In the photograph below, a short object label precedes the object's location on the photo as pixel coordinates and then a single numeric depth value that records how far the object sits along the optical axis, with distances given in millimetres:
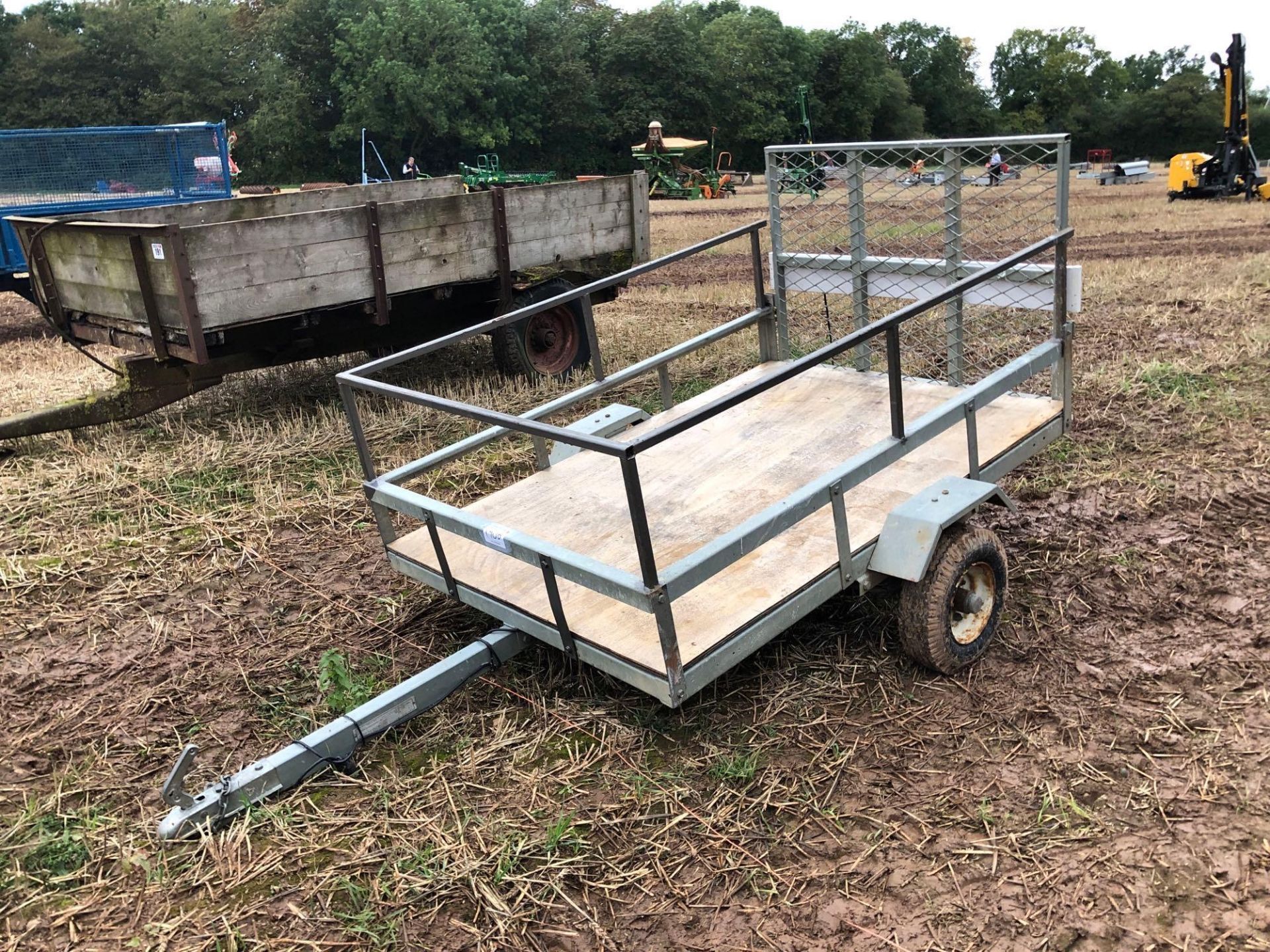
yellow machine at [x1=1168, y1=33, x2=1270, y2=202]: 18875
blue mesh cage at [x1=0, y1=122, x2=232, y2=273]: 9883
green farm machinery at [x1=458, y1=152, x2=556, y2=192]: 25031
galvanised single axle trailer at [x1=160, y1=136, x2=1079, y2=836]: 3246
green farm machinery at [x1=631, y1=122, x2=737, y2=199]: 31781
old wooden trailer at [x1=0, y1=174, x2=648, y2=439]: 6055
